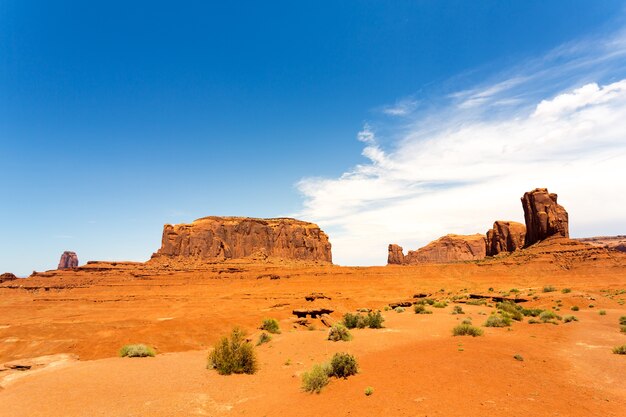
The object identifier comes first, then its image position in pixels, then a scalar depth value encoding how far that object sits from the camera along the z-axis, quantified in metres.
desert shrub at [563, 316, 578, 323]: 20.61
